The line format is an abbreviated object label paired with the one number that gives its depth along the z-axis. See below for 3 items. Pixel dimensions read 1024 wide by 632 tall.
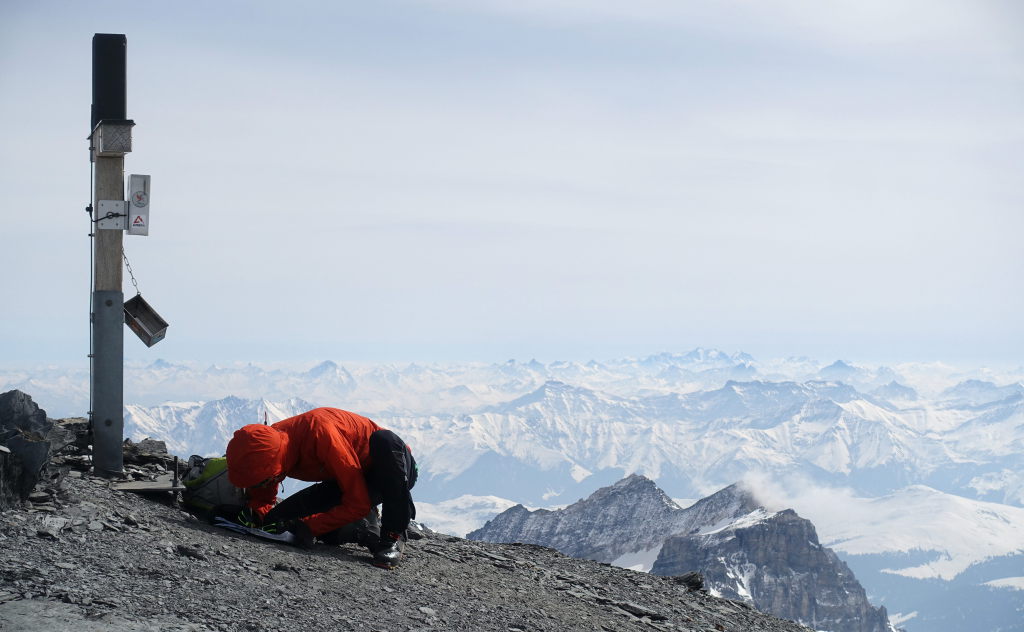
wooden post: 12.59
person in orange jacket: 11.56
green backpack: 12.41
